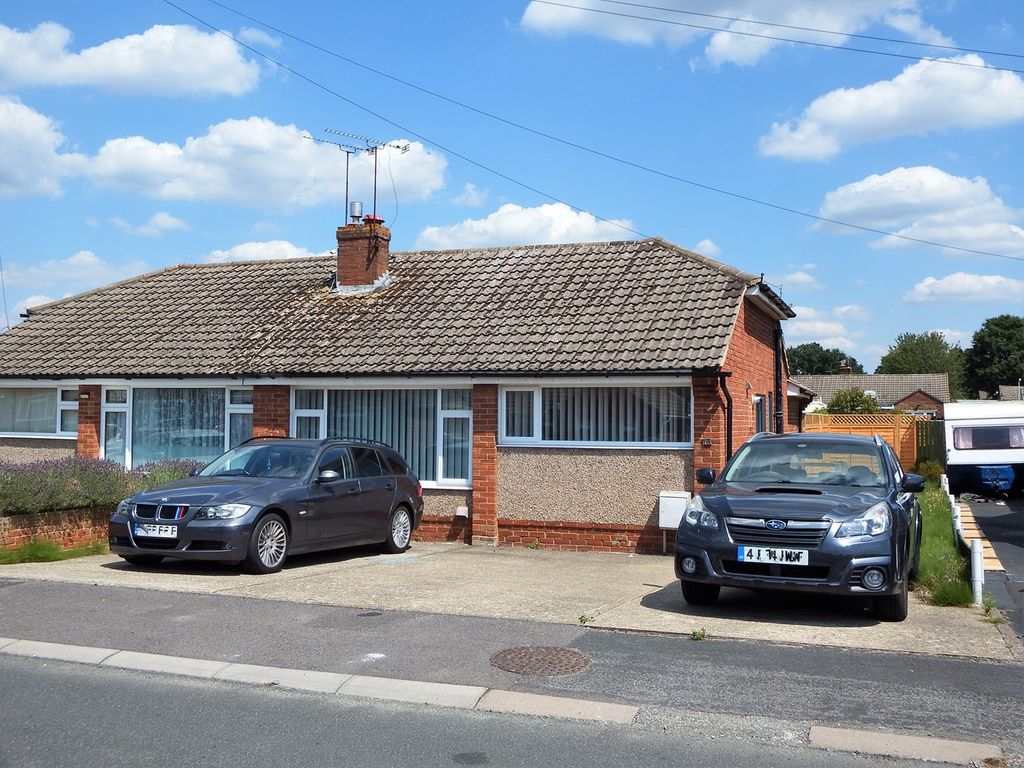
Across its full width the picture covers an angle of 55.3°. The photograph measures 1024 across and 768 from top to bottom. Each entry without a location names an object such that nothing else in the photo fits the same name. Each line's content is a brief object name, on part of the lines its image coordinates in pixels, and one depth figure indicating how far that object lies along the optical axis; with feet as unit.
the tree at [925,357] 333.83
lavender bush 37.96
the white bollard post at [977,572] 29.37
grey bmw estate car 33.76
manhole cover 21.57
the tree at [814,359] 460.63
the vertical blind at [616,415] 44.09
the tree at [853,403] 157.69
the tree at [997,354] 302.86
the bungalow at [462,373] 44.11
